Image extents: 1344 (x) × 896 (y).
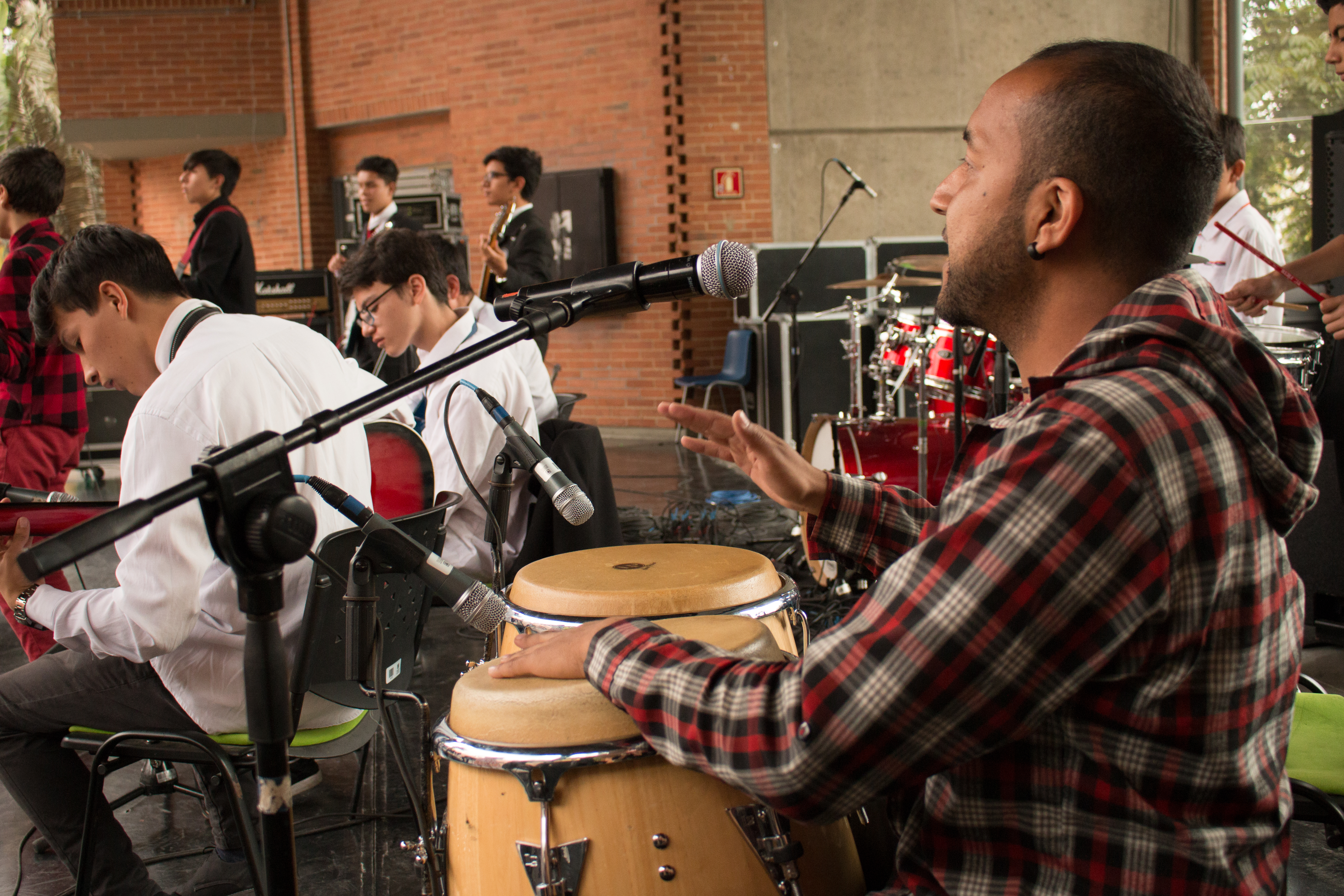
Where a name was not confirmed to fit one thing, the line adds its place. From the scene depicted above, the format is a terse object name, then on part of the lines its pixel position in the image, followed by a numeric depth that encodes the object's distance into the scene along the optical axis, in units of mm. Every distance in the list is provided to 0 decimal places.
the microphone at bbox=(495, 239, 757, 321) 1346
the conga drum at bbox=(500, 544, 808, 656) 1494
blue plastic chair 8125
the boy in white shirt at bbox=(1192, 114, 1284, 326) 3922
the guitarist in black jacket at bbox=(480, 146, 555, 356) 5586
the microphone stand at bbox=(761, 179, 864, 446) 6668
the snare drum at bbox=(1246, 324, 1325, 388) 3242
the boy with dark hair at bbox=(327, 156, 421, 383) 6672
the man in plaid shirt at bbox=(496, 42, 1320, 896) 861
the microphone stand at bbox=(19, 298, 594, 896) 943
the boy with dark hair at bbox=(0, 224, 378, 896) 1762
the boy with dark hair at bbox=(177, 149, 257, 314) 5531
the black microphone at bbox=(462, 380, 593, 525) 1737
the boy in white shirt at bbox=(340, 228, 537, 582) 2922
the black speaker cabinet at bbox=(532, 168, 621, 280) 8945
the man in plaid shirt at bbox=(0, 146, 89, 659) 3732
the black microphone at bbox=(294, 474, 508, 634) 1424
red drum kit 4172
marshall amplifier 8258
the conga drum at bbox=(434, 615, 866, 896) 1125
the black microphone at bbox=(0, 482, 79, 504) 2129
